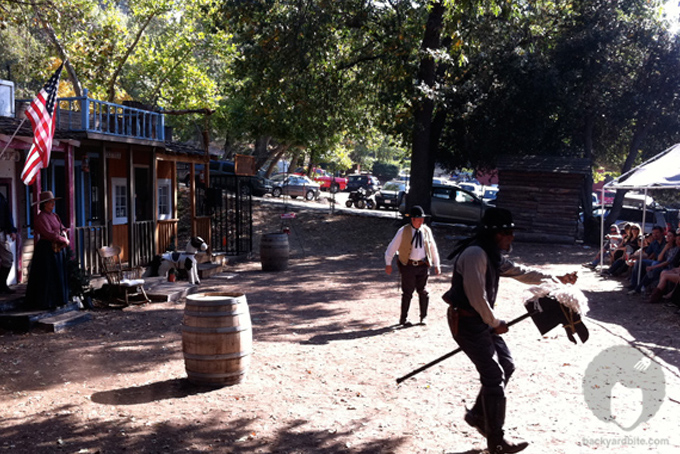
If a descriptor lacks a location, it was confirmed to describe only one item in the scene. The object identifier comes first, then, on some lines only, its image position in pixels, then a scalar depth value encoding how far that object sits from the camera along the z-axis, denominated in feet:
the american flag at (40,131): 29.96
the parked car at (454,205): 83.15
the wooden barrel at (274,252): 52.90
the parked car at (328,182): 166.98
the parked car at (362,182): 148.42
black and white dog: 45.06
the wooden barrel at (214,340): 21.02
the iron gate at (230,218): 56.08
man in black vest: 15.58
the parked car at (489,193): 121.43
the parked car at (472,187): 133.94
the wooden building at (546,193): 71.51
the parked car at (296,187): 123.44
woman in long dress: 31.65
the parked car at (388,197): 108.58
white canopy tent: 38.75
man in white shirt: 31.05
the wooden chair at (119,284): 36.96
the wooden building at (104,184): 38.32
